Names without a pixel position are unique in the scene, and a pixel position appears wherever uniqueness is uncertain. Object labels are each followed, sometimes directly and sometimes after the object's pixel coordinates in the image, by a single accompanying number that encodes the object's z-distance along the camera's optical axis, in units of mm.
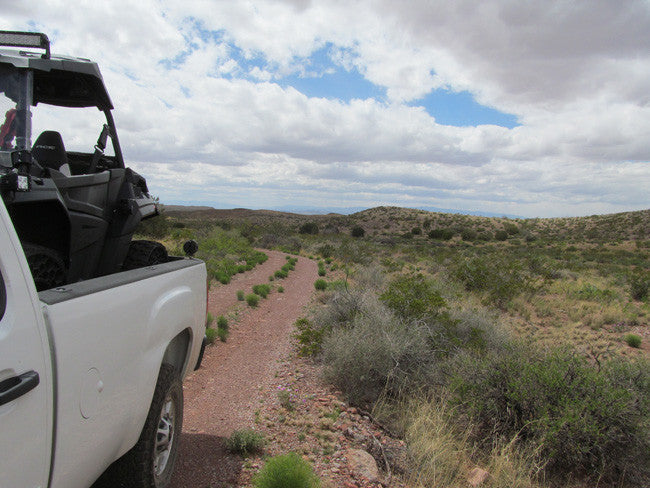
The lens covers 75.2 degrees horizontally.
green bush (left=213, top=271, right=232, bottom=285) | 13461
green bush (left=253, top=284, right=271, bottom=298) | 12066
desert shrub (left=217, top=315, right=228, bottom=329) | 8266
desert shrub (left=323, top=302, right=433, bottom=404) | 5637
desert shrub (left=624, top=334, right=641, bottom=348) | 10156
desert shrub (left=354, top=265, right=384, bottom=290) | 14188
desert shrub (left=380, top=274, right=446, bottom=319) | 7801
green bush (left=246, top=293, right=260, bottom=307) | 10812
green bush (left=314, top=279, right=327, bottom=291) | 13336
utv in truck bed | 2572
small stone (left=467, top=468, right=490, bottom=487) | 3850
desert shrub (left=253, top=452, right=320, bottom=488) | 3031
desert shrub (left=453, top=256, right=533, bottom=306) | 13430
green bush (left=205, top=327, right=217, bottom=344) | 7359
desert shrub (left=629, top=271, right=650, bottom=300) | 15445
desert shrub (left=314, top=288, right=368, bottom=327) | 8156
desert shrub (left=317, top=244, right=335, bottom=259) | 26391
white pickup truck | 1512
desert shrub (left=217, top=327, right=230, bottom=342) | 7871
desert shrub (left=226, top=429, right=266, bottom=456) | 3867
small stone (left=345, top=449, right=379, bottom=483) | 3711
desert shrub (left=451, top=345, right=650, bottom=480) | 4398
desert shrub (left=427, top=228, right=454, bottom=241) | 50297
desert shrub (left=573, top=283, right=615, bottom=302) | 14070
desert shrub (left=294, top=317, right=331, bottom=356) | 6980
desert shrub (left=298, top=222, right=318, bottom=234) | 51338
